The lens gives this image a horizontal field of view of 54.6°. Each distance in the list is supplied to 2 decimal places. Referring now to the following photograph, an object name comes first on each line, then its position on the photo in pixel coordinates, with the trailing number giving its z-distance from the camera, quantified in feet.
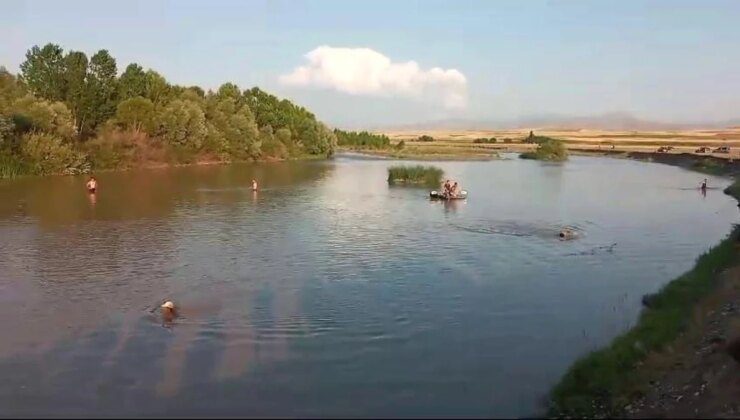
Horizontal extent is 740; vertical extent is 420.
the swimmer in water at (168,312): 59.57
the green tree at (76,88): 284.82
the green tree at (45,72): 282.15
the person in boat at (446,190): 151.46
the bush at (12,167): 209.36
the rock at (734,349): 38.52
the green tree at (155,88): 314.55
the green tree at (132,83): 303.27
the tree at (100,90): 290.15
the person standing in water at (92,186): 169.68
